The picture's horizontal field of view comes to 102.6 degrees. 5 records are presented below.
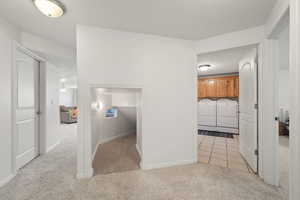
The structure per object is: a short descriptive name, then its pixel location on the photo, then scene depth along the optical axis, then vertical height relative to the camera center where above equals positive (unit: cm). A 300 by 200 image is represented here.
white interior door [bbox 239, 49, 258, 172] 200 -18
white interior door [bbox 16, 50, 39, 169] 212 -19
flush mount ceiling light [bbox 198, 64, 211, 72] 363 +99
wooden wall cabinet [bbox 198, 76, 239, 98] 431 +45
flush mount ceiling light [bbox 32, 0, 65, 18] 138 +111
